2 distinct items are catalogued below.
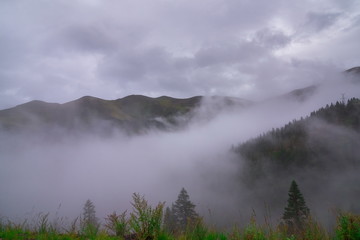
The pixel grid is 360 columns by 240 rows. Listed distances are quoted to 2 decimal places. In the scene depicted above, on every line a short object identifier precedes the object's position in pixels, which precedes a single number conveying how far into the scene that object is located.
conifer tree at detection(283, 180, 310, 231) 40.28
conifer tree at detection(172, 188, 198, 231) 36.96
